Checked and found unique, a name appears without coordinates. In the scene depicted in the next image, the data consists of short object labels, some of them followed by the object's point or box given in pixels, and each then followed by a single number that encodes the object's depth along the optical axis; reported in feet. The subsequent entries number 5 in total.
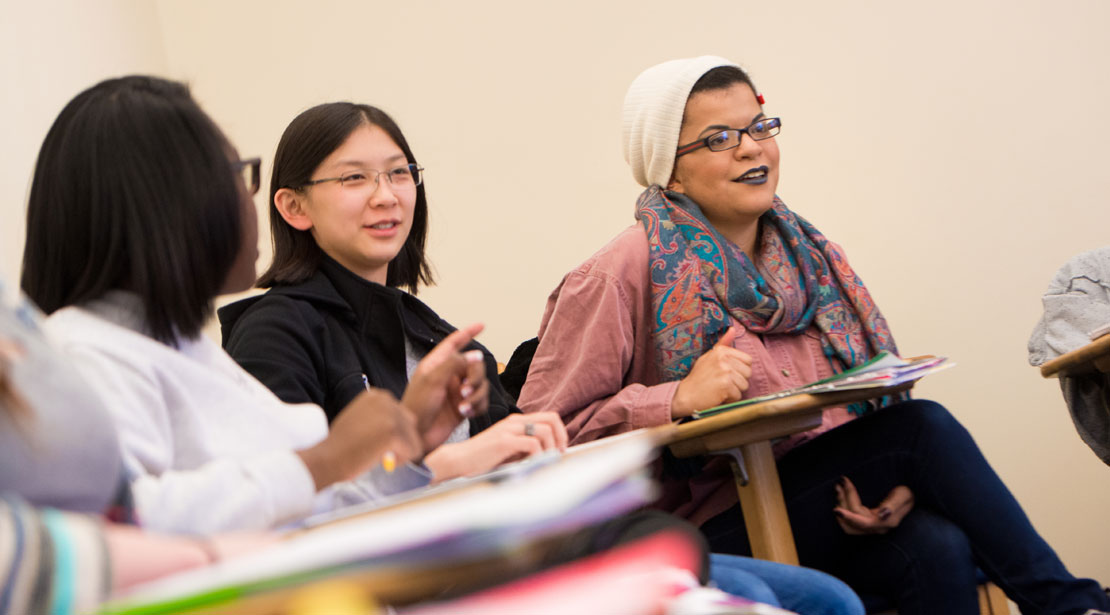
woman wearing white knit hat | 14.77
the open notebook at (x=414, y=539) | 6.50
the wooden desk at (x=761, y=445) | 14.17
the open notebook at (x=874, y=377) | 14.05
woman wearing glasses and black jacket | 14.24
